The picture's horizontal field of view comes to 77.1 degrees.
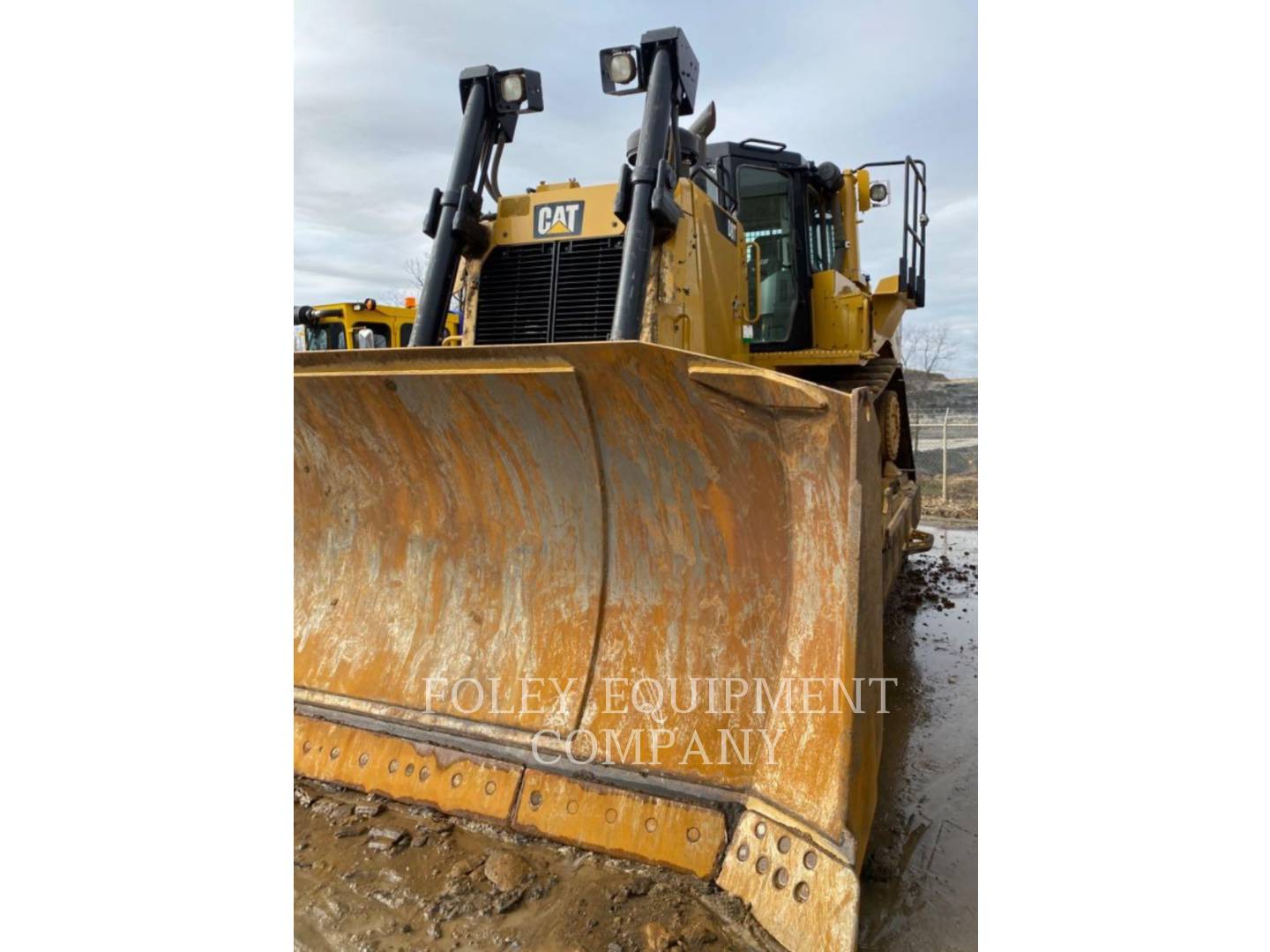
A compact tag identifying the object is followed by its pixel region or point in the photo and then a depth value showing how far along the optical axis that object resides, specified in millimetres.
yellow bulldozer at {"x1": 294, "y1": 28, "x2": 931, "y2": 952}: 2107
